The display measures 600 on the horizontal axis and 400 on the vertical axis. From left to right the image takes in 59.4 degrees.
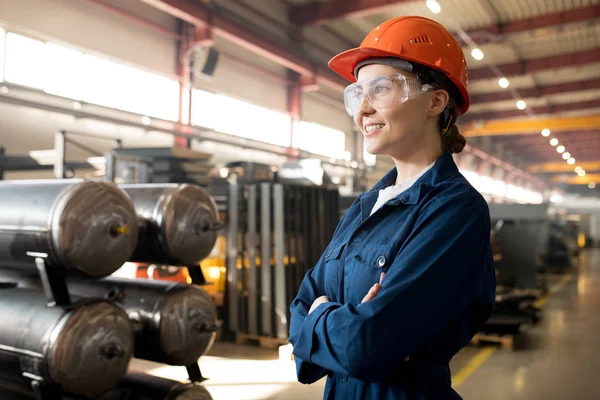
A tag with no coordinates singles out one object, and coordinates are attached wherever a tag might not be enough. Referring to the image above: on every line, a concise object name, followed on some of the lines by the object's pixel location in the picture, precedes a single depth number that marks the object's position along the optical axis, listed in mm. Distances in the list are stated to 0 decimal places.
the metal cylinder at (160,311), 3500
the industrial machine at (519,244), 10359
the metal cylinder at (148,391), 3314
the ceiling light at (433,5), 8680
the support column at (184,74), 9289
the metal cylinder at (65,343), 2904
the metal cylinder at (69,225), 2965
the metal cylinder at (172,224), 3648
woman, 1300
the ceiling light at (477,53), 11194
